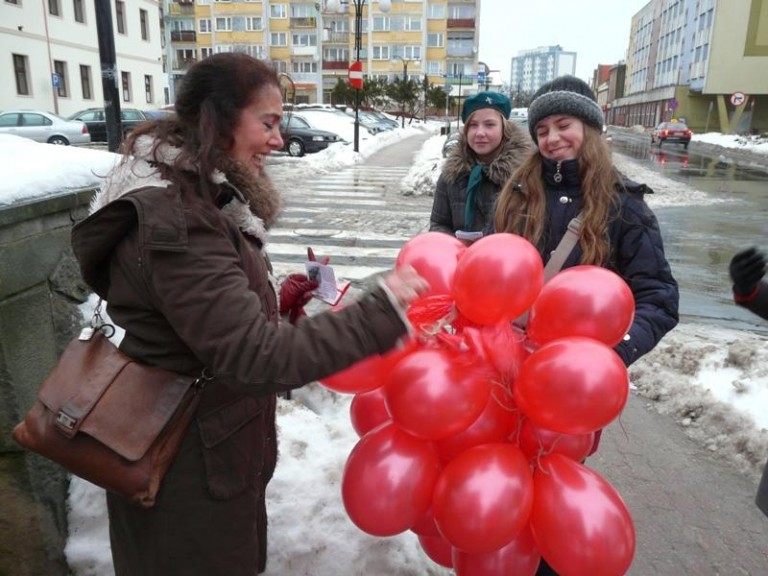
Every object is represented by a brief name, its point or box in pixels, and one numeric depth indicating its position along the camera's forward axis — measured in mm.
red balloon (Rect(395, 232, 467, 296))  1854
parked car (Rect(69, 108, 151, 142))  22828
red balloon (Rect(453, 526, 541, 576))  1732
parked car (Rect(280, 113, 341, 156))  20578
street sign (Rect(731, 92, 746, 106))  36438
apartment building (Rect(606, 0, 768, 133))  48000
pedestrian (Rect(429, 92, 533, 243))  3465
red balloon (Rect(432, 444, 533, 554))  1536
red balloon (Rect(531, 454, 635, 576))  1545
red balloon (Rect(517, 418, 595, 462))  1708
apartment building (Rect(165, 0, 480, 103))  61406
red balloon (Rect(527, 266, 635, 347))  1648
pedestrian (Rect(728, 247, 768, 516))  2082
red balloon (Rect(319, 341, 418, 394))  1664
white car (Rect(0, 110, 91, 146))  20062
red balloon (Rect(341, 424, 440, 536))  1660
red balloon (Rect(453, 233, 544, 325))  1619
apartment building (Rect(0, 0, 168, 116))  28656
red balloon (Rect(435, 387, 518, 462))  1711
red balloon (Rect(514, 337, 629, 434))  1492
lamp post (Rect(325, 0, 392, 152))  20062
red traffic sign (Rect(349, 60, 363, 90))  19484
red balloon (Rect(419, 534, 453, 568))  1971
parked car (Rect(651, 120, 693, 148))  35500
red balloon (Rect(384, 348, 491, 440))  1548
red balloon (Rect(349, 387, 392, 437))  1972
